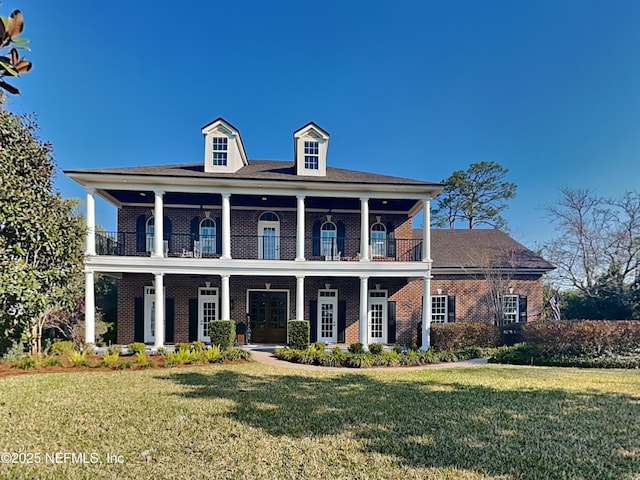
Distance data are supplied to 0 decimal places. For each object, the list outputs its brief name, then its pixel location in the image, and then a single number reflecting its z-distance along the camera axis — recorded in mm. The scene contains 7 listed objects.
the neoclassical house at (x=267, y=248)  13664
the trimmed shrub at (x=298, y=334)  13258
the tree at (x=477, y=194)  32094
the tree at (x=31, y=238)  8016
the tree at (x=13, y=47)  1828
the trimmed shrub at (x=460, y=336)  14062
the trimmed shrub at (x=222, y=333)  12938
